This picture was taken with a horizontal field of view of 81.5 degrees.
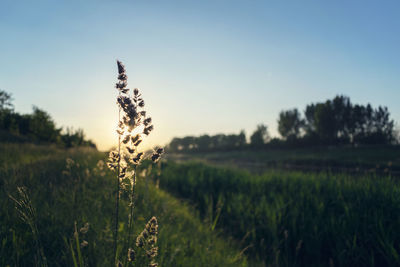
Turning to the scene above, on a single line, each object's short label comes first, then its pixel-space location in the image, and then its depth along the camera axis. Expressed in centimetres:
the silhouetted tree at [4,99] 2243
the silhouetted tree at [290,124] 5981
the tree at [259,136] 6400
